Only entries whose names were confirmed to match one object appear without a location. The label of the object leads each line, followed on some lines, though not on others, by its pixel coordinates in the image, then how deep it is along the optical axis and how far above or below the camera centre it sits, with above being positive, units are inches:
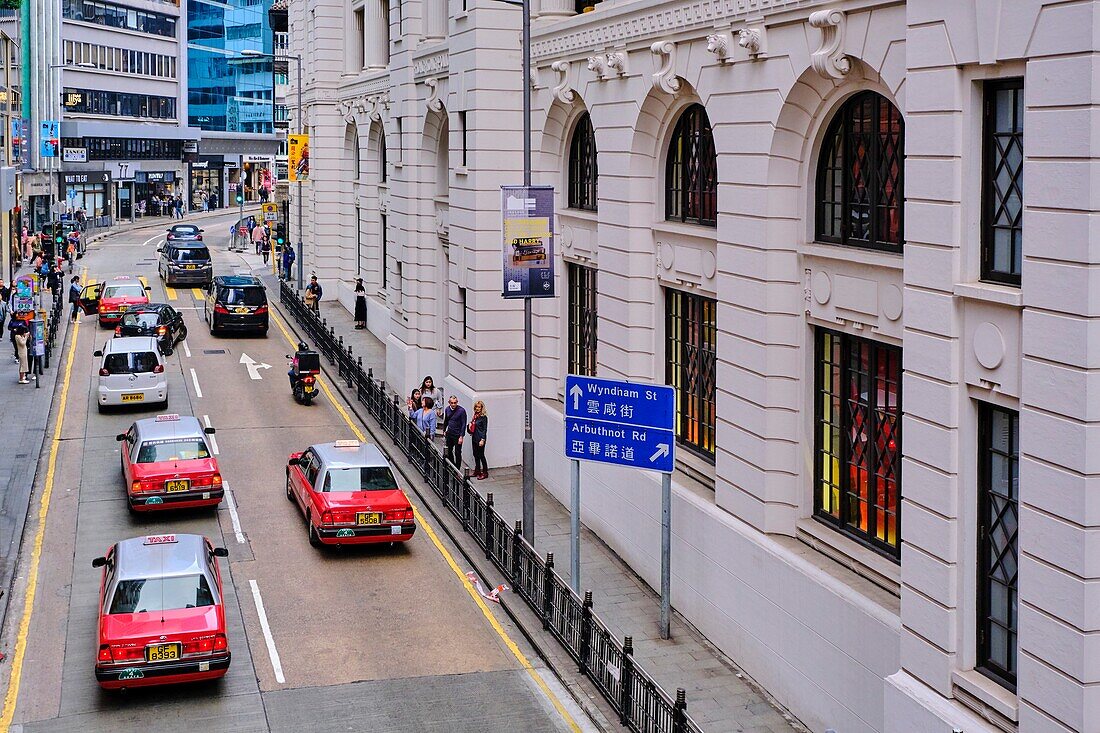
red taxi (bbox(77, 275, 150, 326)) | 1887.3 -55.6
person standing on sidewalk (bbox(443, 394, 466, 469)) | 1147.9 -141.5
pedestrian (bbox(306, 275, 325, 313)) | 2007.9 -55.7
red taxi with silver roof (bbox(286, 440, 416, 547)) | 933.2 -164.6
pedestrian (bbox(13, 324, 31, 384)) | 1507.1 -102.0
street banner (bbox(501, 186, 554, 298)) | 901.8 +5.2
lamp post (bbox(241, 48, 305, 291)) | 2146.9 +305.2
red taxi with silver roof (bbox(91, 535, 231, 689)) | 688.4 -183.7
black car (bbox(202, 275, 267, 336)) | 1840.6 -68.2
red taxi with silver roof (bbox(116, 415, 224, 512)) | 999.0 -154.6
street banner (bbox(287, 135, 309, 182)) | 2166.6 +154.8
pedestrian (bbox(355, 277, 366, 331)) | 1915.6 -69.7
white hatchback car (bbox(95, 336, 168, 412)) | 1375.5 -118.2
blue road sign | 762.2 -92.0
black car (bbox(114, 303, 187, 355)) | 1680.6 -83.4
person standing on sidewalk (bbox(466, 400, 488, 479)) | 1149.7 -141.6
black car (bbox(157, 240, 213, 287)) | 2363.4 -17.0
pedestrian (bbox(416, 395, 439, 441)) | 1222.9 -140.1
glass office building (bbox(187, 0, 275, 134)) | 4714.6 +654.9
